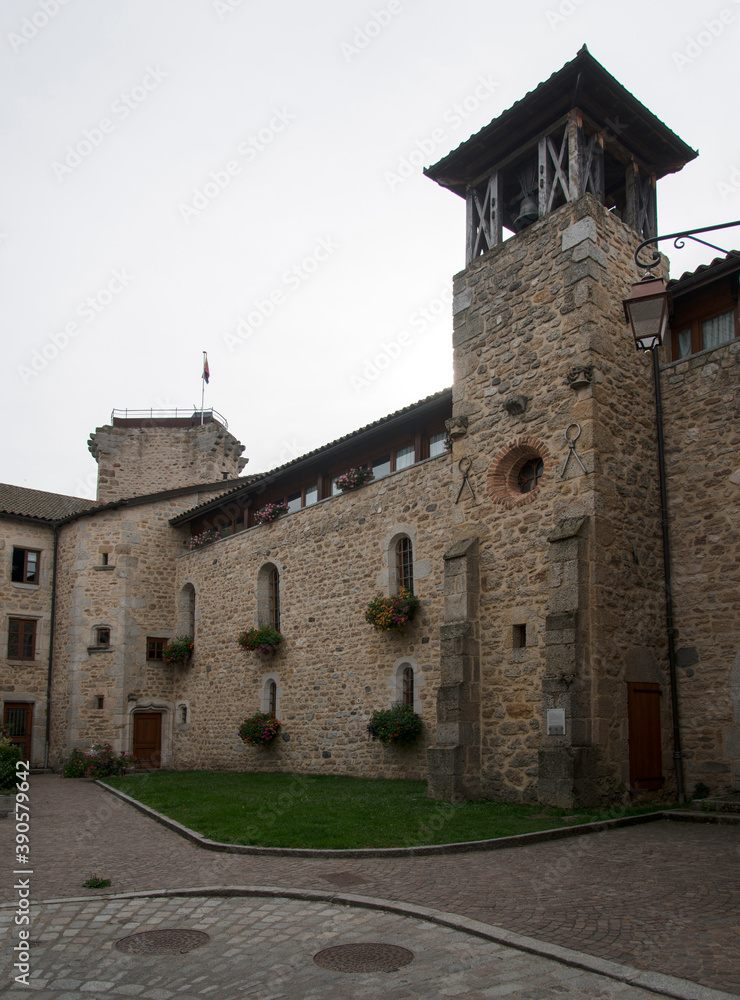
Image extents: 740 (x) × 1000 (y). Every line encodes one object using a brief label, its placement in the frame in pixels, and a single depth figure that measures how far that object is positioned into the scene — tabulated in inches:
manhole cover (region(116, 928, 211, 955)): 209.3
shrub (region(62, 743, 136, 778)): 801.6
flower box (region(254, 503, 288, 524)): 773.9
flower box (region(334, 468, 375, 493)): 669.3
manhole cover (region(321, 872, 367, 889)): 277.0
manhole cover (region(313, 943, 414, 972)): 192.5
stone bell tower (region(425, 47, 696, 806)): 419.8
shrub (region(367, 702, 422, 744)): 562.6
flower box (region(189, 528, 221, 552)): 901.2
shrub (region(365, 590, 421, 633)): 584.4
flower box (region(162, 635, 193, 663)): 893.2
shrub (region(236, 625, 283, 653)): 736.3
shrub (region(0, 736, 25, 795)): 537.3
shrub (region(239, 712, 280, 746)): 714.8
